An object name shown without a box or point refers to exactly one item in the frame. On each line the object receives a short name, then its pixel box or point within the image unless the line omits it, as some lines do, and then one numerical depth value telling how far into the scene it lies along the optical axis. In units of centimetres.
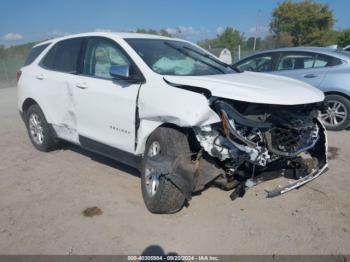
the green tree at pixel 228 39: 6270
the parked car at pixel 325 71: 648
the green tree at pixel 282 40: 3202
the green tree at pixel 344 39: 3584
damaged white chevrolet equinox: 338
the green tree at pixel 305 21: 4856
